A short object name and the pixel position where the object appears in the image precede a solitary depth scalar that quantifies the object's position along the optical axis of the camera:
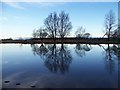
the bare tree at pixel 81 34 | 31.90
